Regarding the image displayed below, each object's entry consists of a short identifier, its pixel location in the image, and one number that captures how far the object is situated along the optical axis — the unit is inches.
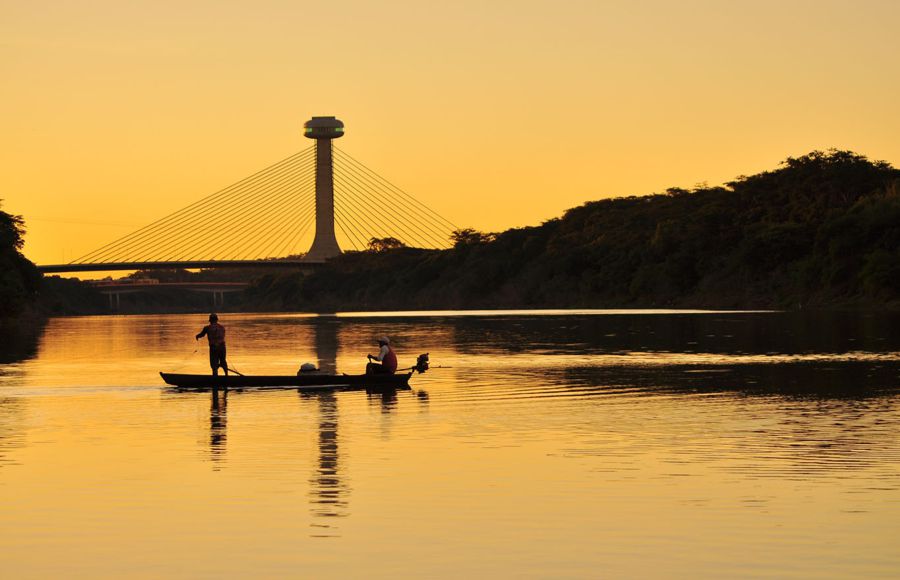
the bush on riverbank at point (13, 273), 4279.0
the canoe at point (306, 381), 1422.4
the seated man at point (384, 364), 1449.3
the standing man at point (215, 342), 1536.7
